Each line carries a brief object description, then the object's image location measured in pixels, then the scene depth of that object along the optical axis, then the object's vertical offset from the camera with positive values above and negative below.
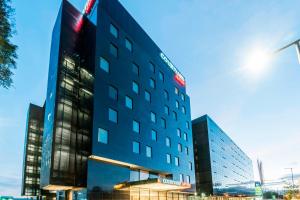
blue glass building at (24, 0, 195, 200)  32.72 +8.21
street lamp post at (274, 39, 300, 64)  10.48 +4.80
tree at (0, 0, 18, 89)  12.88 +6.01
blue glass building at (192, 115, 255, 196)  91.94 +4.29
